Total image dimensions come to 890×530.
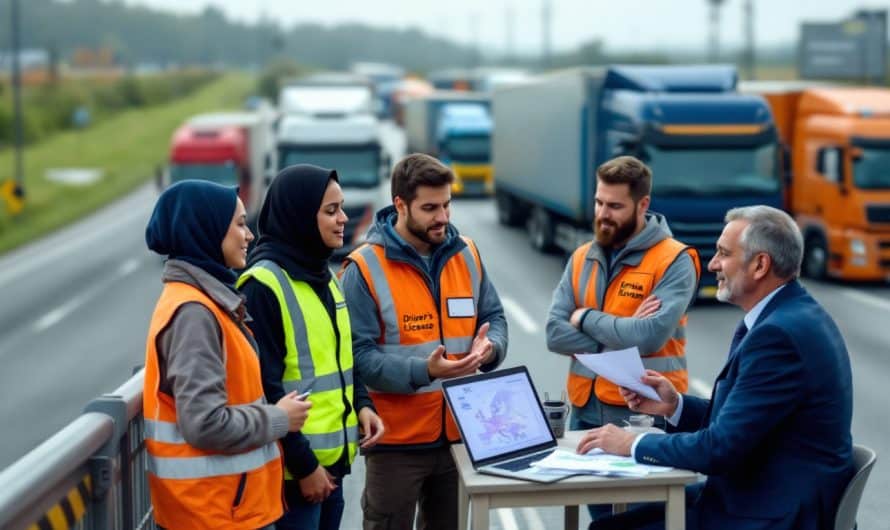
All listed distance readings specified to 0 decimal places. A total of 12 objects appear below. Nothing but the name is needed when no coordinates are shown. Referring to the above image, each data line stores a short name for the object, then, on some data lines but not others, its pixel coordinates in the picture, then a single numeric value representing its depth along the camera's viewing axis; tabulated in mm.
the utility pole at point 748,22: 68625
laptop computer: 5344
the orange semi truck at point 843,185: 23000
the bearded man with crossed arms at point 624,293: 6449
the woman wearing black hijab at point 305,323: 5117
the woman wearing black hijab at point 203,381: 4520
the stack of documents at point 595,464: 5234
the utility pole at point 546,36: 101750
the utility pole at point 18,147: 39625
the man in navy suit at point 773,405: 4926
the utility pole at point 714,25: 72438
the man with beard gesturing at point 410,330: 5934
